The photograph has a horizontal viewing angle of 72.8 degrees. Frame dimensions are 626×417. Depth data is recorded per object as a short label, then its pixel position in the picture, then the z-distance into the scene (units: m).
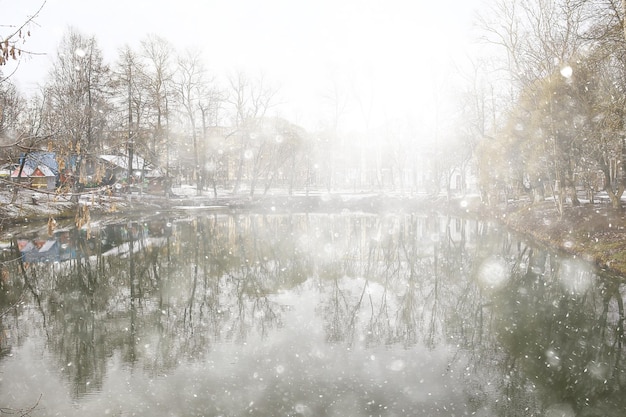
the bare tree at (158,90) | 43.09
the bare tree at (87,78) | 34.00
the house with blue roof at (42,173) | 45.23
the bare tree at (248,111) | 52.06
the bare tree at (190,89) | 47.38
